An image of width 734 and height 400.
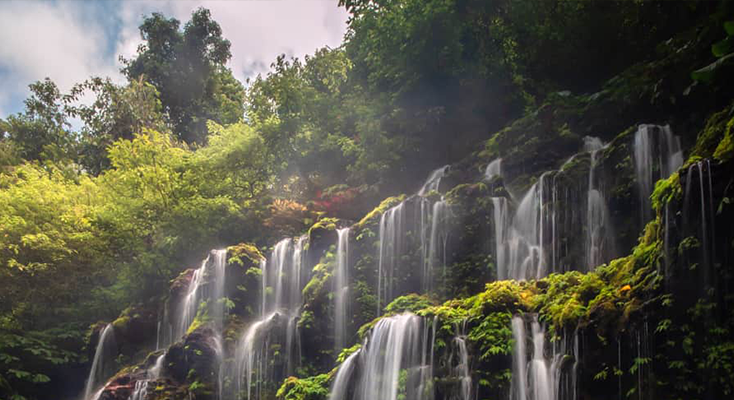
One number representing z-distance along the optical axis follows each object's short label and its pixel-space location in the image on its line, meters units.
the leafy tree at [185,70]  36.59
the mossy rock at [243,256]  14.83
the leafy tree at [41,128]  29.75
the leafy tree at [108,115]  31.06
